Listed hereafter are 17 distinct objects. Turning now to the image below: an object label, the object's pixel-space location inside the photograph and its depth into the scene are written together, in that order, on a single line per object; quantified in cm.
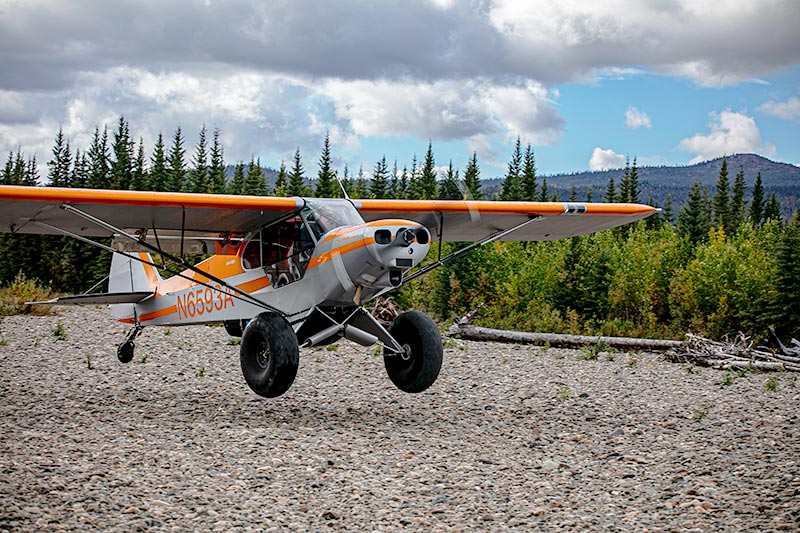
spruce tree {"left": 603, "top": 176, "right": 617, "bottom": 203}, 8081
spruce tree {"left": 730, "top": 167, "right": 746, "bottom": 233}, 8356
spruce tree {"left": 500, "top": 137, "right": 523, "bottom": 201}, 6412
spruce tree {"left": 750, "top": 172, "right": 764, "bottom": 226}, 9358
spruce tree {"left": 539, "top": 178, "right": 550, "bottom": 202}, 7131
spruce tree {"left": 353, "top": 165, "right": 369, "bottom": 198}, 7444
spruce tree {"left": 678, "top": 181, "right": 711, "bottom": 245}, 4891
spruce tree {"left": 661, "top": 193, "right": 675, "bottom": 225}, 6079
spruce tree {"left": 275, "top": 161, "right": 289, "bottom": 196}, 6881
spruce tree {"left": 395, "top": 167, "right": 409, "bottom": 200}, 6406
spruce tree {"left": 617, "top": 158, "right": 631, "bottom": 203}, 7295
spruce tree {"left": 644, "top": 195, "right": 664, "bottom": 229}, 6603
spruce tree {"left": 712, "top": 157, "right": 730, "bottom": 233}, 8375
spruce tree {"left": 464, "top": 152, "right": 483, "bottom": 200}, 6760
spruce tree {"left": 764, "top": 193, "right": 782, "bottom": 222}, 8755
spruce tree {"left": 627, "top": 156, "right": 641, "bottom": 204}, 7361
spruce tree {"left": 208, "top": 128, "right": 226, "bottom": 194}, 7398
